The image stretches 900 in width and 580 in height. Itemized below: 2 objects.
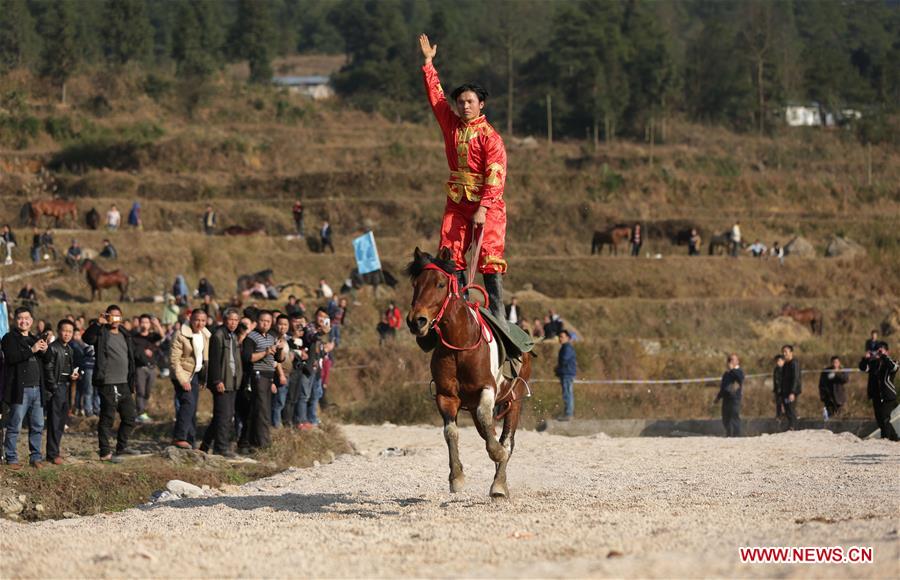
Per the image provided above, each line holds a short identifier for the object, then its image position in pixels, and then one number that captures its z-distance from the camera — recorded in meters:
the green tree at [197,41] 93.94
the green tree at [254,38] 111.50
